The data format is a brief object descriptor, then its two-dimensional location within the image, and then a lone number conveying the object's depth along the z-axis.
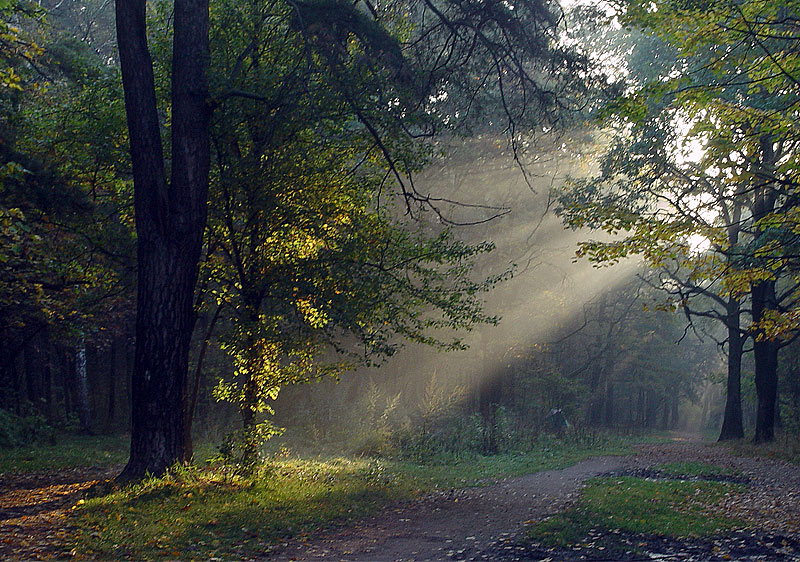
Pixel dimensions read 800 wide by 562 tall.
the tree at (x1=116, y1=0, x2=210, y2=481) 9.84
